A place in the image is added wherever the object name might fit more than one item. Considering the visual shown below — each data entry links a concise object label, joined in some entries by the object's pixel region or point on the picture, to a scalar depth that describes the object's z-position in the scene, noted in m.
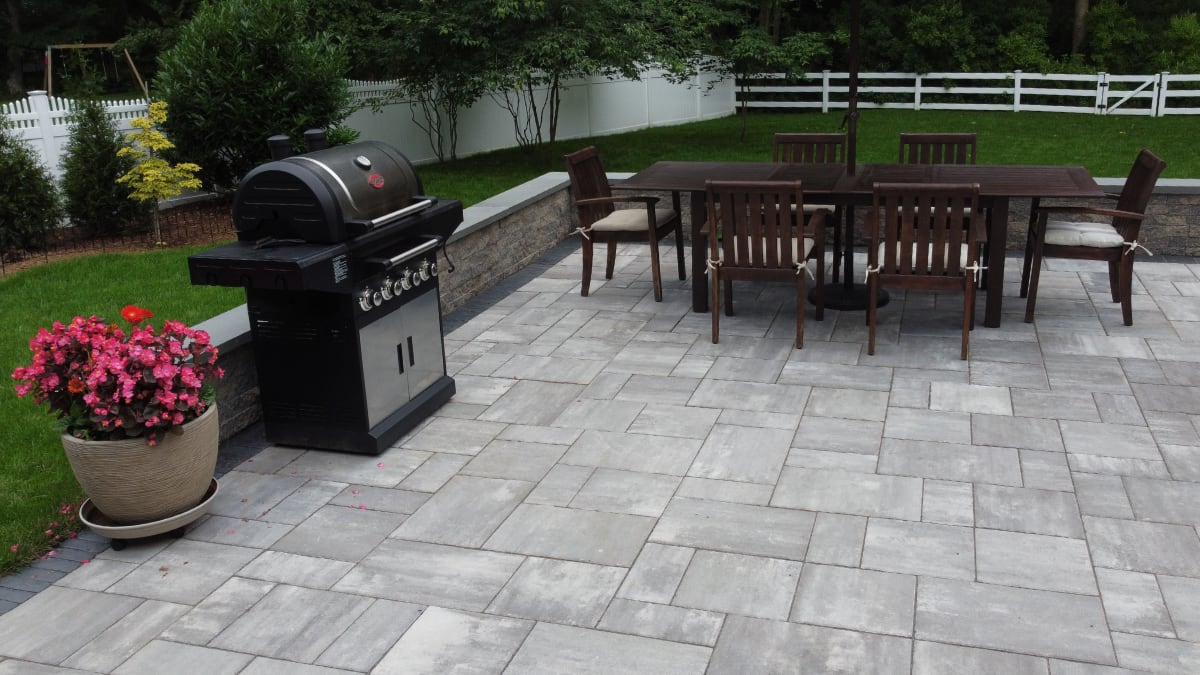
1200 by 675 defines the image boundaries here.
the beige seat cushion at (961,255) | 5.46
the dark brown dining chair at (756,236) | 5.60
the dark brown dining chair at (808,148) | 7.38
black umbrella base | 6.46
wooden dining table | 5.79
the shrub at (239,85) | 8.09
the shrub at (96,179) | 7.70
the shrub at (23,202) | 7.18
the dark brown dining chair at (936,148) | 7.12
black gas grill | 4.05
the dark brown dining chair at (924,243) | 5.32
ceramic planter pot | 3.54
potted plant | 3.49
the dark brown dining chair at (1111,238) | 5.85
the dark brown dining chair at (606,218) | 6.71
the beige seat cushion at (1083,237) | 5.90
